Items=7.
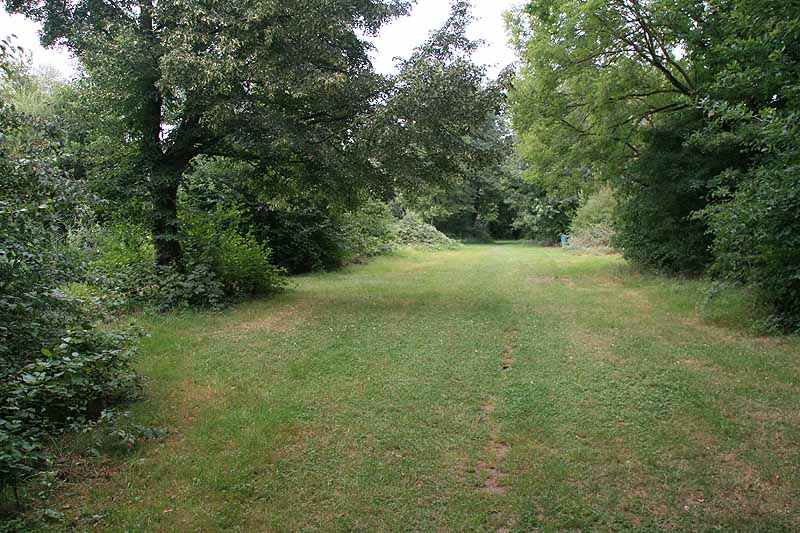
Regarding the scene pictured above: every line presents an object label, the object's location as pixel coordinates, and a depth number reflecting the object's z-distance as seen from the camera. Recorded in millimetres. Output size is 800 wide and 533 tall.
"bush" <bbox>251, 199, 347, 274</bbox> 16203
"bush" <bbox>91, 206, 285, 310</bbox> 9719
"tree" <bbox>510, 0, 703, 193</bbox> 11750
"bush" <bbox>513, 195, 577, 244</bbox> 37875
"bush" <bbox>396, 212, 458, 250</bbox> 31234
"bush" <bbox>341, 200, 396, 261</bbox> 19422
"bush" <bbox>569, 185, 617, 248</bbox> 28047
